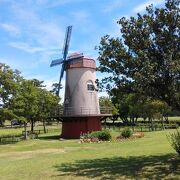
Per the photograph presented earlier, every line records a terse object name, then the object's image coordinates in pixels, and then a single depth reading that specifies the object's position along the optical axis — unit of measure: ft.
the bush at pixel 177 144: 39.74
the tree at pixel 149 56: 33.56
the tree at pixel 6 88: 91.45
